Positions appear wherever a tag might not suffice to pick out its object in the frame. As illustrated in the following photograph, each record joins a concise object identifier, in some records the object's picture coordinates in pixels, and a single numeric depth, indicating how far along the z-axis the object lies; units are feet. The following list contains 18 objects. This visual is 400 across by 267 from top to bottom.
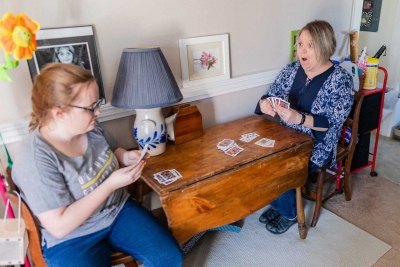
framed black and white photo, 4.95
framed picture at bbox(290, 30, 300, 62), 7.77
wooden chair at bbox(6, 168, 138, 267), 3.98
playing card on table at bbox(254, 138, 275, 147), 5.98
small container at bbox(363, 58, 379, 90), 8.18
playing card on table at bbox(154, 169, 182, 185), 4.93
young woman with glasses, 3.95
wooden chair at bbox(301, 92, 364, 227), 7.07
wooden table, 4.96
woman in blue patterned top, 6.35
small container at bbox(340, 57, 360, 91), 8.05
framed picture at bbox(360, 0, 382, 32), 11.21
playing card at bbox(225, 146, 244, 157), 5.69
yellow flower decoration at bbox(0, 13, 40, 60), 3.67
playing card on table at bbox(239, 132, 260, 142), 6.27
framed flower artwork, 6.36
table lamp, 5.05
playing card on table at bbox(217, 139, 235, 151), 5.93
